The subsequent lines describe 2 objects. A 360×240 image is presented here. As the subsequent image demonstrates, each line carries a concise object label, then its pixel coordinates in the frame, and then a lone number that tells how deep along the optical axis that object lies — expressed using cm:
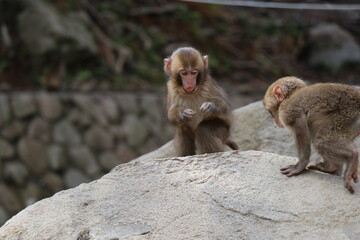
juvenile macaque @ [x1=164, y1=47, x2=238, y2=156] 1272
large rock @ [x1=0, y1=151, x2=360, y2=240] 891
